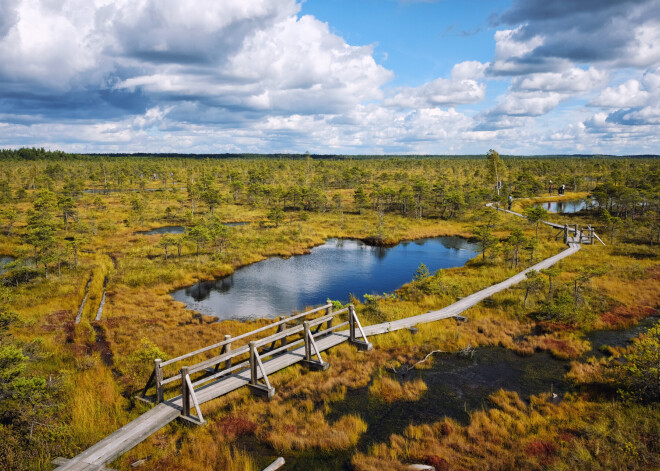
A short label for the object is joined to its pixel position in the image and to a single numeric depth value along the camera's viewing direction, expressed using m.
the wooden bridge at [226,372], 9.39
